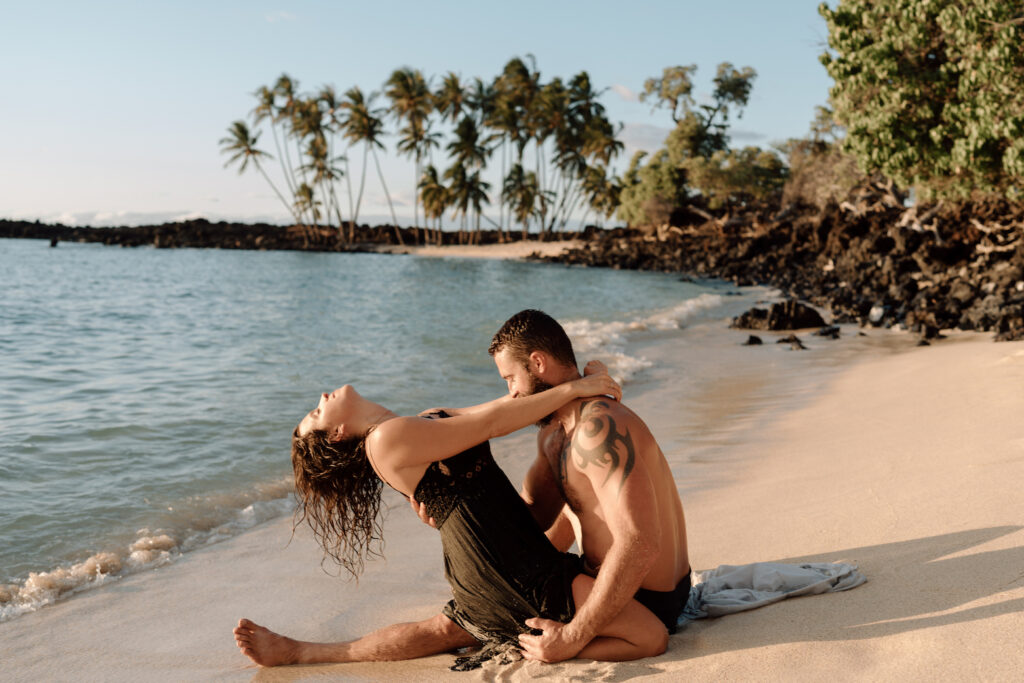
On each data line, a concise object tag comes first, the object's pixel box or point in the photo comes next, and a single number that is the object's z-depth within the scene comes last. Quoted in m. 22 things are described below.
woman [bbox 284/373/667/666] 2.85
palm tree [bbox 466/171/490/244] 66.38
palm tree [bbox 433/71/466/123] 63.50
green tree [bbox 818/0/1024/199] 12.41
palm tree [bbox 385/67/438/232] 64.19
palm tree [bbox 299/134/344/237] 72.94
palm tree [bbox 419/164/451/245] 66.69
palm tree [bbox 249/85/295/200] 69.06
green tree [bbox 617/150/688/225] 50.25
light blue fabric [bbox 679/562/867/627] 3.25
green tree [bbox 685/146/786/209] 46.50
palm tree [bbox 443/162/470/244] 65.88
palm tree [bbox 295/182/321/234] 77.75
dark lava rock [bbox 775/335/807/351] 12.77
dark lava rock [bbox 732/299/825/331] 15.35
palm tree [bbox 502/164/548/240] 66.88
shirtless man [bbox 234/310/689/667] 2.78
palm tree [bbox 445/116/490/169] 64.31
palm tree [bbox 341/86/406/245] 66.56
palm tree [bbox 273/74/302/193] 69.06
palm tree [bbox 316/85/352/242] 68.88
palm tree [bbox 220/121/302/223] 72.38
